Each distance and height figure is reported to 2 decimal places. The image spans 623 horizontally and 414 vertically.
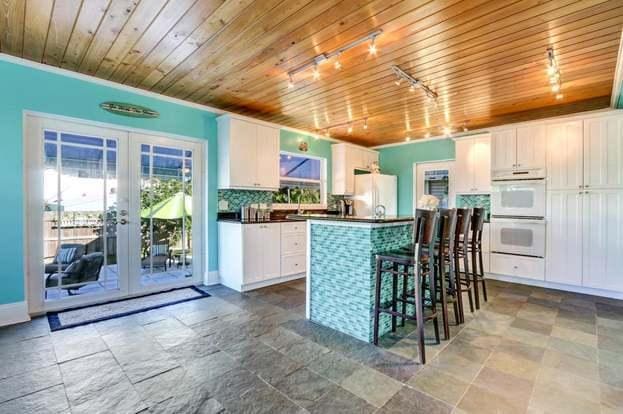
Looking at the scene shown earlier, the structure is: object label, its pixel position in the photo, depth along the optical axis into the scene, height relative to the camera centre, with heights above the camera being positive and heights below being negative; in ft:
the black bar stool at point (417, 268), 7.40 -1.82
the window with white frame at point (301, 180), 17.52 +1.48
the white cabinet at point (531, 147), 14.06 +2.65
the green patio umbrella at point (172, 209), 12.69 -0.17
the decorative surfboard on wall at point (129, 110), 11.20 +3.72
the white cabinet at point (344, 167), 19.54 +2.47
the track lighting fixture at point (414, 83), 9.98 +4.35
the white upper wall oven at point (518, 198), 14.08 +0.22
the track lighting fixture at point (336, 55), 7.91 +4.42
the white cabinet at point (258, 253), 13.32 -2.31
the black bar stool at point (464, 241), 9.62 -1.32
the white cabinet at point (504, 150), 14.80 +2.67
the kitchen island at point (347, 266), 8.61 -1.95
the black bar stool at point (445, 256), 8.48 -1.60
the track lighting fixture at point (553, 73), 8.68 +4.24
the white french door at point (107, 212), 10.23 -0.28
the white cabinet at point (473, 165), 16.16 +2.11
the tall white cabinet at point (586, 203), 12.40 -0.03
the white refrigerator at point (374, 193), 19.72 +0.71
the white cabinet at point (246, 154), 13.80 +2.41
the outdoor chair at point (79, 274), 10.62 -2.52
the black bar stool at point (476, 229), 11.58 -1.06
